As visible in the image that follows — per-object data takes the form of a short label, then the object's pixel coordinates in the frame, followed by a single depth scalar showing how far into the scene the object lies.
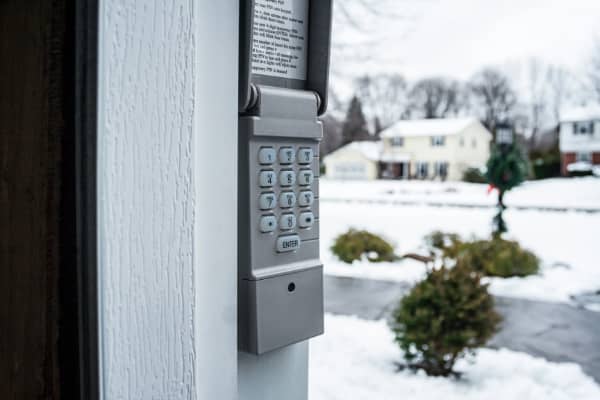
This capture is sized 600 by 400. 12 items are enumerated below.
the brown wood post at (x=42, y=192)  0.39
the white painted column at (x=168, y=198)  0.40
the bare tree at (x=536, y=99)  18.92
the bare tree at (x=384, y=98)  15.32
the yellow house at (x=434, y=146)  18.20
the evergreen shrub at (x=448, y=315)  2.97
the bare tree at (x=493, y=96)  18.42
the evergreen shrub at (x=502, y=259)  5.80
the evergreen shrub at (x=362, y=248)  6.56
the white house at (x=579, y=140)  20.78
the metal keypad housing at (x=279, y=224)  0.55
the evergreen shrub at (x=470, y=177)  18.42
